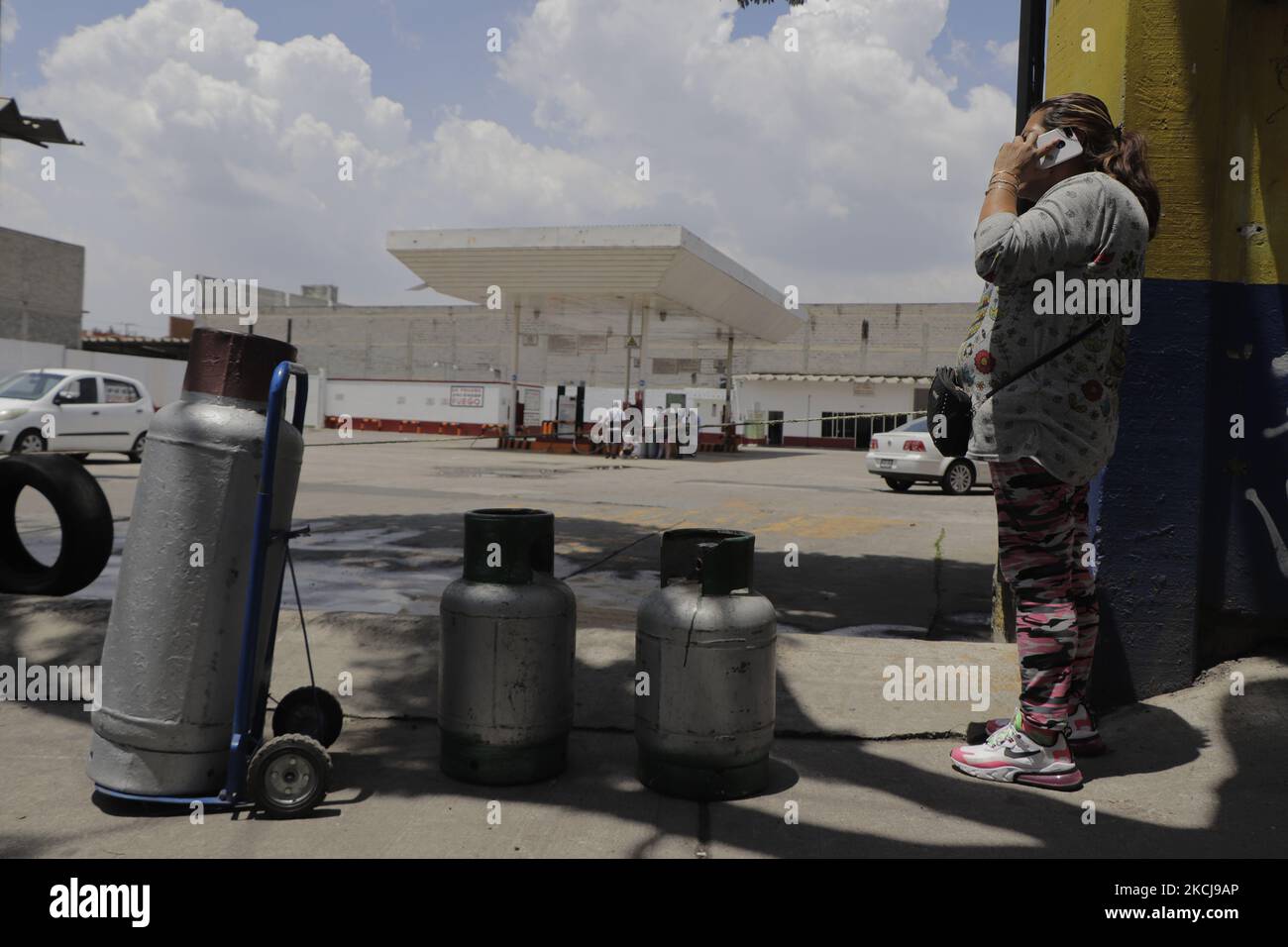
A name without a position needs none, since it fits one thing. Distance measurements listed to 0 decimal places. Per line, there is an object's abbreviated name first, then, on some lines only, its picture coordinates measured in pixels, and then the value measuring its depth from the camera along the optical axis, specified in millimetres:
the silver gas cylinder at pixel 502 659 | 2910
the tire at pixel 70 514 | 3143
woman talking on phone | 2818
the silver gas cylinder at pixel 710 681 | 2834
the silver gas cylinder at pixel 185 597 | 2713
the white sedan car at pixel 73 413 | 14961
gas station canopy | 24766
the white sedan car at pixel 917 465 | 16406
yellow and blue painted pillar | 3480
